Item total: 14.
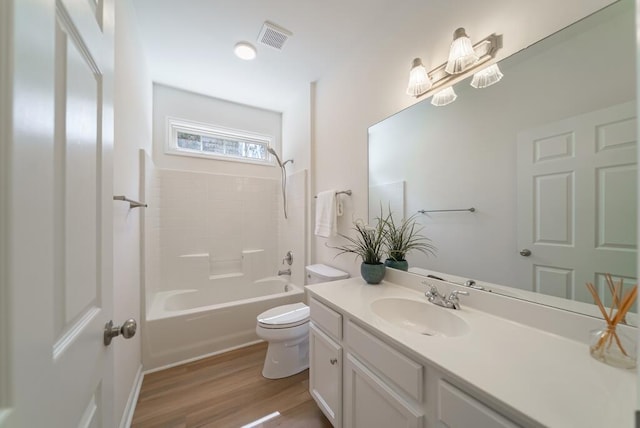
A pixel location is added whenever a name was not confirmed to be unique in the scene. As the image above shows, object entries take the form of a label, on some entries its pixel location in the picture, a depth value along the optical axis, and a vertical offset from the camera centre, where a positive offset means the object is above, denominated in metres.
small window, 2.64 +0.88
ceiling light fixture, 1.89 +1.37
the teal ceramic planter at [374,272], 1.49 -0.38
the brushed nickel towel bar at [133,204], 1.47 +0.05
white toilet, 1.76 -1.00
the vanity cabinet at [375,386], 0.68 -0.65
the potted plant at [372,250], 1.49 -0.25
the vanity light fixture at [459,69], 1.11 +0.78
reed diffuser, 0.69 -0.40
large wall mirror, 0.81 +0.19
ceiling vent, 1.71 +1.38
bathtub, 1.89 -0.99
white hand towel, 2.04 -0.01
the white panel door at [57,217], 0.31 -0.01
